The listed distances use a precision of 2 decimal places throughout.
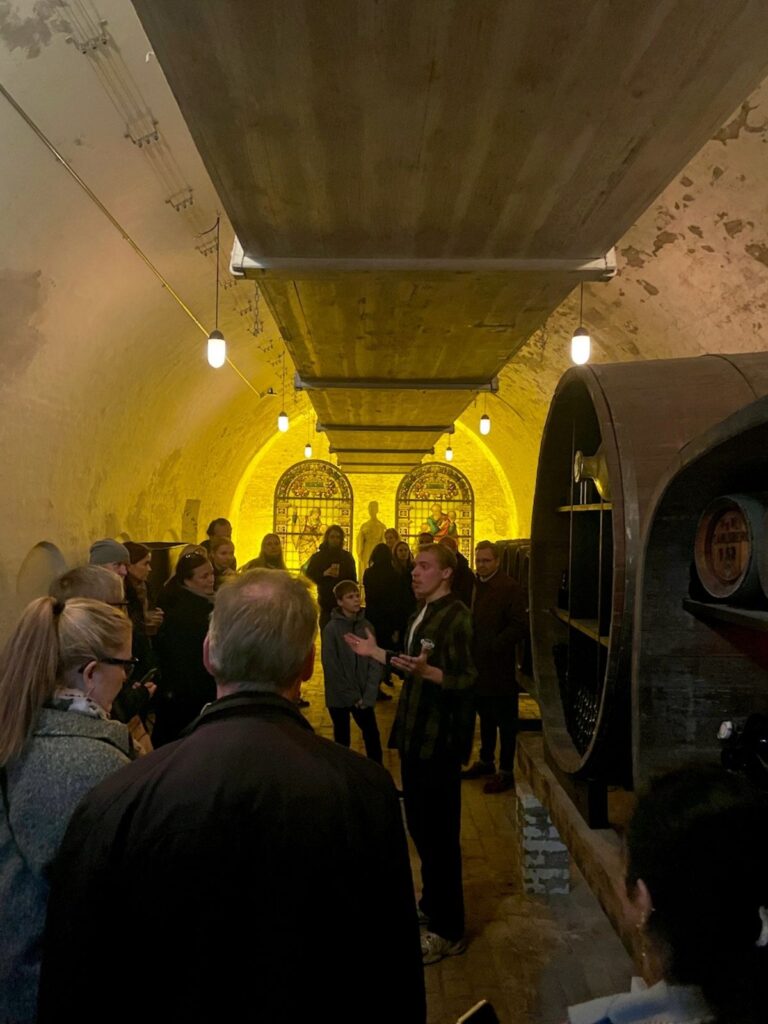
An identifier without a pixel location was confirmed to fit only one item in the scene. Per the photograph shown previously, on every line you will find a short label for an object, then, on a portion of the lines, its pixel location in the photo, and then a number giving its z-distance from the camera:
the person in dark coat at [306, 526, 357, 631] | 8.37
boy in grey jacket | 5.44
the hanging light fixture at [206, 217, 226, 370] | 7.02
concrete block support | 4.05
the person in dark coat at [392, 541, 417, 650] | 8.74
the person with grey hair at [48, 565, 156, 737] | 3.18
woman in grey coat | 1.77
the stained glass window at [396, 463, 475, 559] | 19.22
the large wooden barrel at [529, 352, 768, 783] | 2.39
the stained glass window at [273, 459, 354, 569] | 19.28
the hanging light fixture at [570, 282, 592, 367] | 6.60
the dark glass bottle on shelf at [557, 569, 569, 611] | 3.69
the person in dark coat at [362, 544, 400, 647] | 8.67
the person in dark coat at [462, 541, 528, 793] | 5.74
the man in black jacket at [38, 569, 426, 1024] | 1.41
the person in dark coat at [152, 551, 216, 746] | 4.43
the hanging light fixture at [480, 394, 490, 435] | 11.79
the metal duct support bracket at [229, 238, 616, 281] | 3.76
